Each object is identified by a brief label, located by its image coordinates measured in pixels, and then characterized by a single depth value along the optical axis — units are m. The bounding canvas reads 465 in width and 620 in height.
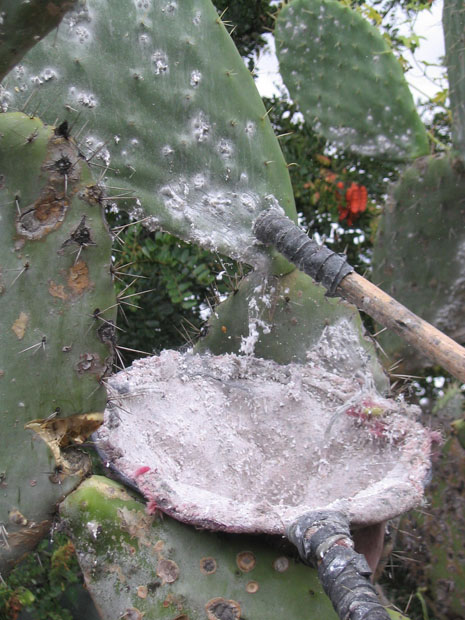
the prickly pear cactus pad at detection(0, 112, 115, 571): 0.75
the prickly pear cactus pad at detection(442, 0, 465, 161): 1.54
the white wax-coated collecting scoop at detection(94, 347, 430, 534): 0.85
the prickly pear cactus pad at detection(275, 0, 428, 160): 1.70
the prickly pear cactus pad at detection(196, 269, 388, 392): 1.19
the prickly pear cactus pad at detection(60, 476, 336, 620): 0.79
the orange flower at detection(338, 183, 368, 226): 2.19
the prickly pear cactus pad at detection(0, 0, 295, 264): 1.10
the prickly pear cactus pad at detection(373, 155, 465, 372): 1.61
